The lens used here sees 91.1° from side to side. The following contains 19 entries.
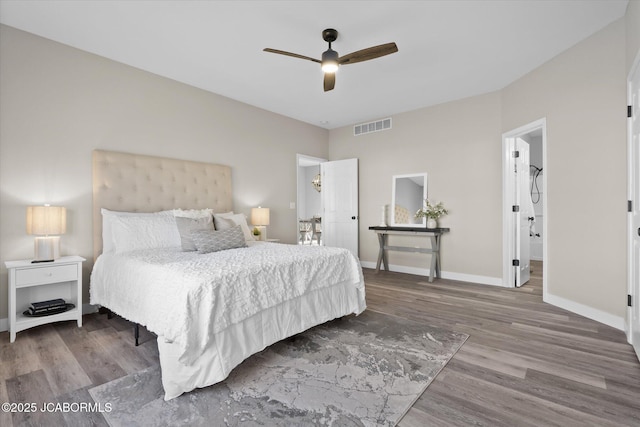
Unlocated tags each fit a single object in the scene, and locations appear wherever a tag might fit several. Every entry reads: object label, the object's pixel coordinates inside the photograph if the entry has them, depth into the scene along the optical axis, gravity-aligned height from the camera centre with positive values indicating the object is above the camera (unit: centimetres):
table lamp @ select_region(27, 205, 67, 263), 276 -13
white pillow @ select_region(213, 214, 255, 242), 359 -13
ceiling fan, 263 +135
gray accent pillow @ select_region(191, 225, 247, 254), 299 -28
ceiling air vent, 556 +152
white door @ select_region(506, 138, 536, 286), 432 +3
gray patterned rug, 165 -108
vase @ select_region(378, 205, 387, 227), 543 -11
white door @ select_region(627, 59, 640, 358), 235 -1
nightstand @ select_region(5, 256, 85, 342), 260 -71
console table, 473 -52
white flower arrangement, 492 -1
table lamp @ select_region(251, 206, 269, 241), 468 -11
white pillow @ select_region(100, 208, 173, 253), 323 -20
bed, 186 -48
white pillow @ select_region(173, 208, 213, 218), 359 -2
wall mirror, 517 +18
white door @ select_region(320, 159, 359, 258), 590 +13
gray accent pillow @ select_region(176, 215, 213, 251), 307 -16
